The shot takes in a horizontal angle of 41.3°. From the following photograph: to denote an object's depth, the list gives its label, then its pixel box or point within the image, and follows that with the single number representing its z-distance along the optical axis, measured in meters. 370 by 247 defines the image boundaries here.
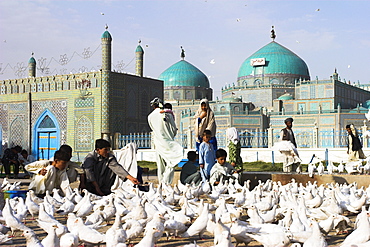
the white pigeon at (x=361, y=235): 3.45
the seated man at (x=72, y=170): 5.55
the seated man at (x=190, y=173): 7.19
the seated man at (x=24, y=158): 11.84
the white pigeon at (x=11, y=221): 4.03
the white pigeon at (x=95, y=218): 4.12
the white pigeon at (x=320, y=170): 8.12
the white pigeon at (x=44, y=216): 4.04
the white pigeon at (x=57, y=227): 3.54
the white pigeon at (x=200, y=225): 3.85
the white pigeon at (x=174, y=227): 3.88
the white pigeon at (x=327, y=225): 4.05
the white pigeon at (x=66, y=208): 4.86
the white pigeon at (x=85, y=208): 4.71
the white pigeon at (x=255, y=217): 4.12
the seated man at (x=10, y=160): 11.19
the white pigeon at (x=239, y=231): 3.61
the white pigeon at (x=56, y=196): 5.14
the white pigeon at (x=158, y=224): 3.44
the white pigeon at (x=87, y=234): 3.55
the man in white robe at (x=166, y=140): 7.26
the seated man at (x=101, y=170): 5.67
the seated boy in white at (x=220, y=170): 6.83
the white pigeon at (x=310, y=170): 7.84
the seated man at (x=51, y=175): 5.29
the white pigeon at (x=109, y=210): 4.48
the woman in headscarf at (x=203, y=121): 7.55
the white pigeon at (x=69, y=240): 3.35
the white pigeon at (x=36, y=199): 5.00
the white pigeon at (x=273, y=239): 3.50
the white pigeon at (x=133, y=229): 3.75
